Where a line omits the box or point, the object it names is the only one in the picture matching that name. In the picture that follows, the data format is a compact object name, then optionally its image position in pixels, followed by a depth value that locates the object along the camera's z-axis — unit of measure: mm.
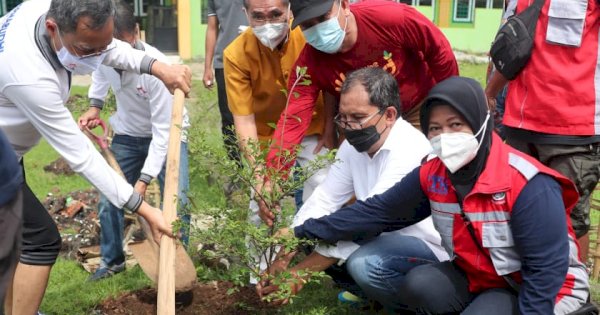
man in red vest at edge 3521
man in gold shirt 3984
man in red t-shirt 3529
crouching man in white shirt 3381
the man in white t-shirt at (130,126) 4320
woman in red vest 2770
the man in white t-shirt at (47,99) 3137
